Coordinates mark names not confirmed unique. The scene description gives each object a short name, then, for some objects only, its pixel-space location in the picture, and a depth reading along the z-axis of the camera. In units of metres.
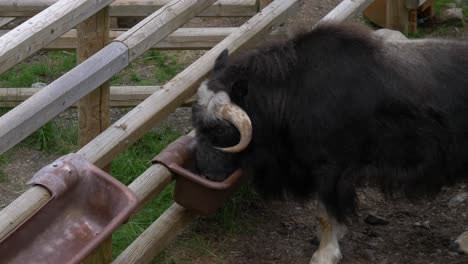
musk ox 4.51
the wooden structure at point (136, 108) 3.51
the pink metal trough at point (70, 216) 3.48
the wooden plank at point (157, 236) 4.45
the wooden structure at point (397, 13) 7.84
